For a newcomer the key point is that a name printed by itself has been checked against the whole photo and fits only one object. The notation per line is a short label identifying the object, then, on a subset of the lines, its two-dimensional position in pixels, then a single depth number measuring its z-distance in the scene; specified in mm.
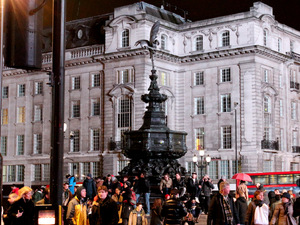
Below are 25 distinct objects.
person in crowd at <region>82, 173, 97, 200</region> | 24094
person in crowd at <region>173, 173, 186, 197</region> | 24498
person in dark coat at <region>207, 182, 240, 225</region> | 13359
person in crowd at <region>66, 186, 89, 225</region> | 15195
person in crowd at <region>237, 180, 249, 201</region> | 22819
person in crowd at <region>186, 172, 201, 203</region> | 26645
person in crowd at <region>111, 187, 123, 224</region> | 19297
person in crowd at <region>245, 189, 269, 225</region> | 15625
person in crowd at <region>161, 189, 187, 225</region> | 14117
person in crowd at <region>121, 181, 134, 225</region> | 17172
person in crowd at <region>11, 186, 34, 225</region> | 12180
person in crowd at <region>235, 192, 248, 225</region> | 17392
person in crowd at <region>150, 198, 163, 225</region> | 15703
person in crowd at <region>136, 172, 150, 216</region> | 24281
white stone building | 61062
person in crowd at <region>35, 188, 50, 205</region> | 16531
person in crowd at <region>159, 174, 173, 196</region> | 23469
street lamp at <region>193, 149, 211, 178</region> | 48544
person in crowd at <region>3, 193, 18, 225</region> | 12164
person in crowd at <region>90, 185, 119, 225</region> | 13258
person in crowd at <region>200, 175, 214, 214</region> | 29856
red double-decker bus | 45000
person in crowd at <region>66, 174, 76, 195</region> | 29953
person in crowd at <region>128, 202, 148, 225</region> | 16269
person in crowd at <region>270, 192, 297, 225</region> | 16152
